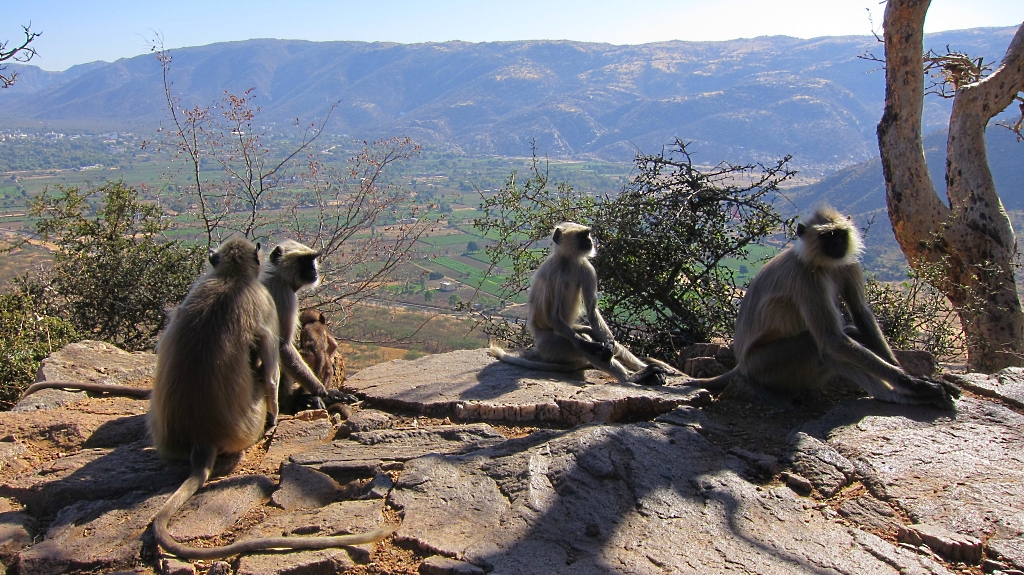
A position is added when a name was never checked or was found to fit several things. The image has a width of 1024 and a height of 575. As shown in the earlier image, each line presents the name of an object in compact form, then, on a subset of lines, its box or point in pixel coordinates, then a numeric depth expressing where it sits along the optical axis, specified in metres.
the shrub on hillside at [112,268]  7.46
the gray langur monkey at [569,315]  5.62
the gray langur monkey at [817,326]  4.27
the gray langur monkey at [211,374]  3.50
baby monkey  4.99
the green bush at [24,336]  5.41
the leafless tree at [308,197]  8.95
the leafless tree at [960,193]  7.64
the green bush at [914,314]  6.39
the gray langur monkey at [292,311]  4.52
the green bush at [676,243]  6.90
